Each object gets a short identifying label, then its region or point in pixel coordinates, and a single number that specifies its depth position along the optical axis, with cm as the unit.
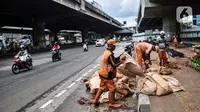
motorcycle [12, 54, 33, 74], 1402
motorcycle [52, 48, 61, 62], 2029
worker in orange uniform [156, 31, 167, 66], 1041
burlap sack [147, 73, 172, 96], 615
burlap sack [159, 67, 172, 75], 878
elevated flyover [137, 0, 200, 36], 2817
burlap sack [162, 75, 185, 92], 656
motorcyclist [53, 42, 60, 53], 2094
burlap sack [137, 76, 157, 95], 620
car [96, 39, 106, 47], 4969
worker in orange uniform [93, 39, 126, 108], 595
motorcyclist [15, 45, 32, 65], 1456
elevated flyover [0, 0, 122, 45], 3102
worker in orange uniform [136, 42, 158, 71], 926
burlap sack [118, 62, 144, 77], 740
